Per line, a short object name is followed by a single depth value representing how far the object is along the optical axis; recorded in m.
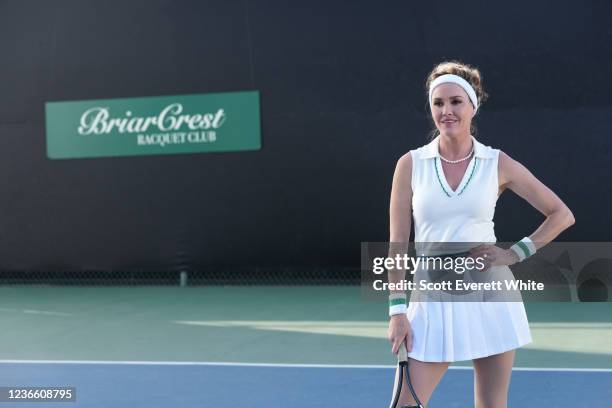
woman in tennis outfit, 2.54
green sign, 8.88
